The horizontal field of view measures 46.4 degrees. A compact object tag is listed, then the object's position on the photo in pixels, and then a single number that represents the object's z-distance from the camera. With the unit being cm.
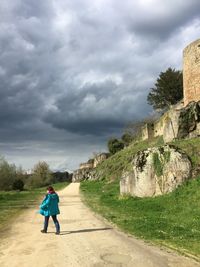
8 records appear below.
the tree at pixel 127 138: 4736
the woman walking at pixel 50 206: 850
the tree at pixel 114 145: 5096
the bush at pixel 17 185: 3889
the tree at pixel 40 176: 5250
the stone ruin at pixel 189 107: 1834
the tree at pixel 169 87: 3935
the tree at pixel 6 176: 3951
